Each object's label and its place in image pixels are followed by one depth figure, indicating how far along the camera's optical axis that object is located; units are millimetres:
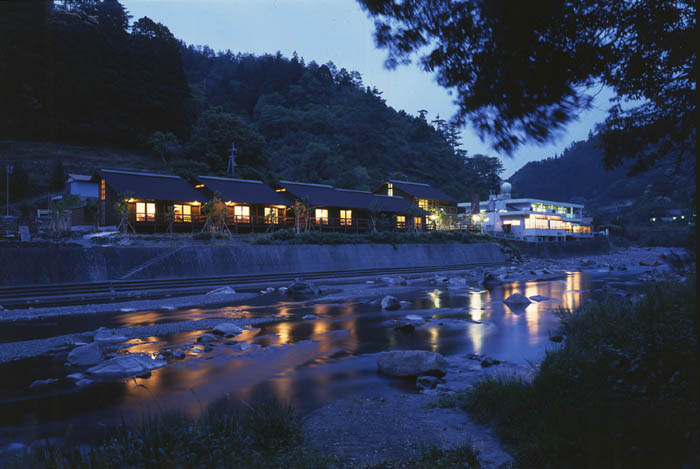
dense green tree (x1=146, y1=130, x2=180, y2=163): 58812
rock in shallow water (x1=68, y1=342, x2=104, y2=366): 8914
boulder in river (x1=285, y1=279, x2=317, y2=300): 20594
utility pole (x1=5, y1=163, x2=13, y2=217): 38031
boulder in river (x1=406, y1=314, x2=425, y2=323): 14109
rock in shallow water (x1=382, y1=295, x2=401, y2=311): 16891
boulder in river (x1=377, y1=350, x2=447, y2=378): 7910
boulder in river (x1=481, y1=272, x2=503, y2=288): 25752
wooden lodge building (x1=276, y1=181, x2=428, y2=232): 39500
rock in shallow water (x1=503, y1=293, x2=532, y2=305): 17459
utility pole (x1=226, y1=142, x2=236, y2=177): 44969
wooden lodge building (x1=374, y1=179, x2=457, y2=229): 50062
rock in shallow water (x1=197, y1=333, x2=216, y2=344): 10843
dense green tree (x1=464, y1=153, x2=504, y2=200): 85000
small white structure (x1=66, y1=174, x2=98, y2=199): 37562
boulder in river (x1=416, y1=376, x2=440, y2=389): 7321
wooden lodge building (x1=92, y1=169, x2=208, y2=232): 31453
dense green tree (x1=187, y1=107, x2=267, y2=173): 50469
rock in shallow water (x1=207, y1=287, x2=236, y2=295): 20469
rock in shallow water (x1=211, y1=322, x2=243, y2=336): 11734
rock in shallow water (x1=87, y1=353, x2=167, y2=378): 8141
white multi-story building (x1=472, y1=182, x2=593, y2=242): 58969
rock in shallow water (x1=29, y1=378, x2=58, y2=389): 7509
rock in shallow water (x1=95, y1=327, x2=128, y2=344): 10938
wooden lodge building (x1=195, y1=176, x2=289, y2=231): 35406
